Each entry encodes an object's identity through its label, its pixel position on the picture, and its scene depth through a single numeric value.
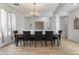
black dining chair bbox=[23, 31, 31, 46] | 3.43
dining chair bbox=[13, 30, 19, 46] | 3.60
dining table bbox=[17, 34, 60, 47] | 3.52
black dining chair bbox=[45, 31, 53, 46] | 3.42
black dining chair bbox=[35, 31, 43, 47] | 3.44
